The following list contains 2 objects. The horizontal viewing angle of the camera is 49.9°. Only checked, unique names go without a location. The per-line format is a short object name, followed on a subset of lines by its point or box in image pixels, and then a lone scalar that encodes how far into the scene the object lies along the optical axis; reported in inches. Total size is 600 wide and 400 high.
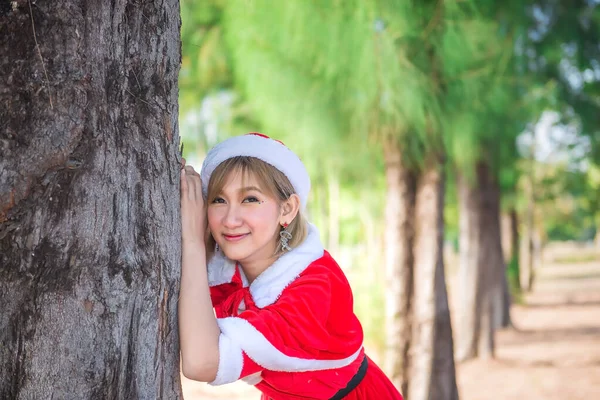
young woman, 66.8
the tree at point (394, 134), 187.5
